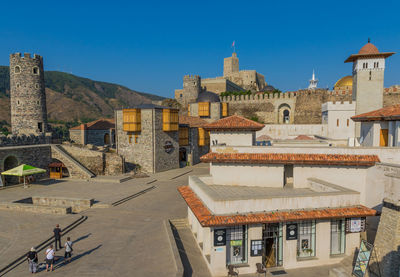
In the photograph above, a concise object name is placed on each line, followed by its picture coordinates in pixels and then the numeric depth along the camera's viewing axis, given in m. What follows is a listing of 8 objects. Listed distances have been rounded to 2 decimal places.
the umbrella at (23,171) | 20.98
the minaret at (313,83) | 59.73
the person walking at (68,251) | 10.66
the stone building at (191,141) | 33.62
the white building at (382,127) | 15.40
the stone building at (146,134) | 29.09
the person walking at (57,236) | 11.58
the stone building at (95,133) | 44.25
